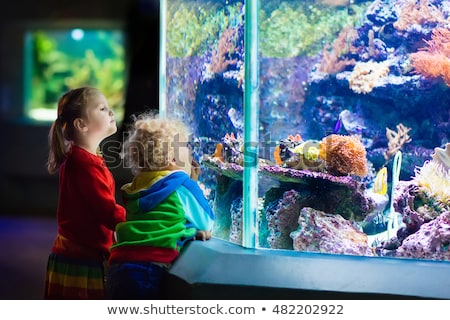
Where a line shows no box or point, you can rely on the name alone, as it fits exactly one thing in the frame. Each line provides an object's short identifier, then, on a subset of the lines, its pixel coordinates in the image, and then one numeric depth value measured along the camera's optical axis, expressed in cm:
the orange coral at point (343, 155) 280
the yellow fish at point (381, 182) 279
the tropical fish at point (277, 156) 288
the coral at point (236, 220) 297
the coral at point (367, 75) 277
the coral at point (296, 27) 282
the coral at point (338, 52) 280
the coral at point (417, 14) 273
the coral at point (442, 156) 274
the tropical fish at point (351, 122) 280
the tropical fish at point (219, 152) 300
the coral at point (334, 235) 283
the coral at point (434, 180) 276
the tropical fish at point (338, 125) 281
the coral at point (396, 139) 276
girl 290
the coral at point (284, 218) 288
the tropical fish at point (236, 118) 291
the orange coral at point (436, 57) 273
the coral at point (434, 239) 275
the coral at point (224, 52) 293
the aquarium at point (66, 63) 662
